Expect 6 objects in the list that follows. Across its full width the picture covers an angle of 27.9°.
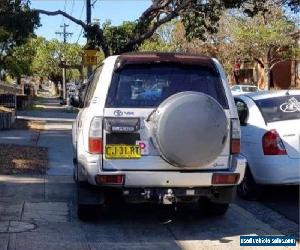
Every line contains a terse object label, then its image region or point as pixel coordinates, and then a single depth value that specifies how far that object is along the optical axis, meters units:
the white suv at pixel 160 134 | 6.22
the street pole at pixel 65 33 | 74.69
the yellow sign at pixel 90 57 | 19.91
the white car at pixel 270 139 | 7.91
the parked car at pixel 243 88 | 39.92
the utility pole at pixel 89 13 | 21.85
